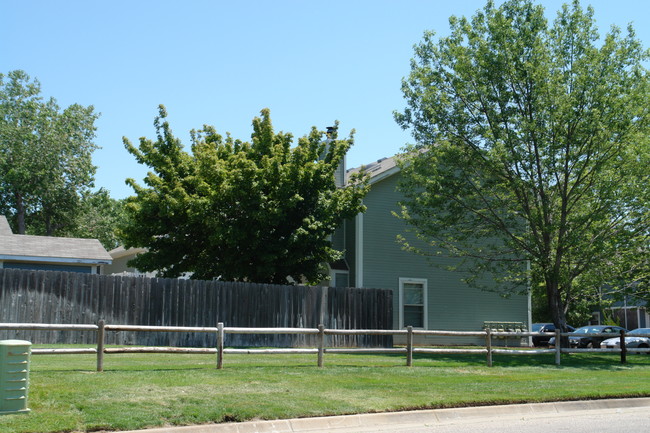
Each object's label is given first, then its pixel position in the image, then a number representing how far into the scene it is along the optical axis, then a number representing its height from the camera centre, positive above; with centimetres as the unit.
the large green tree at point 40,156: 4934 +1051
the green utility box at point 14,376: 942 -93
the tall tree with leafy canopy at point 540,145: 2152 +526
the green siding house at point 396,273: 2706 +149
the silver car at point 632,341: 3128 -122
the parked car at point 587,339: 3275 -123
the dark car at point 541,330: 3403 -89
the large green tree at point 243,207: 2302 +339
